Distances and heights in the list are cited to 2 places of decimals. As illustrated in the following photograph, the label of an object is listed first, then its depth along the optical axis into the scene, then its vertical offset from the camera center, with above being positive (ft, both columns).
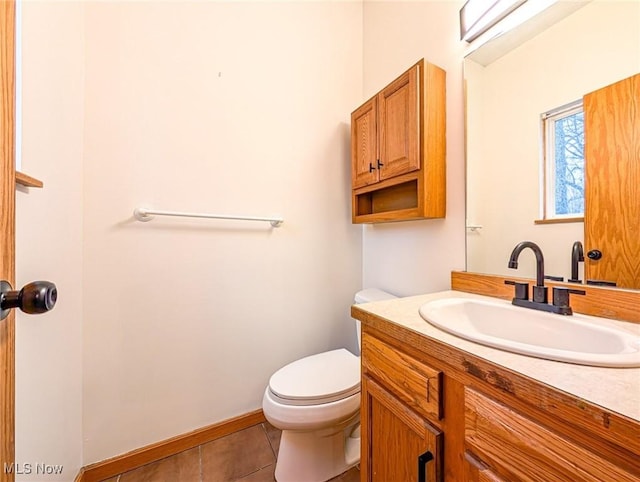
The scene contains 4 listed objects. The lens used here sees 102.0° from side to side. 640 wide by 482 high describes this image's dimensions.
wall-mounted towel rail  3.79 +0.43
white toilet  3.31 -2.23
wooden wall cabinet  3.68 +1.53
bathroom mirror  2.45 +1.53
